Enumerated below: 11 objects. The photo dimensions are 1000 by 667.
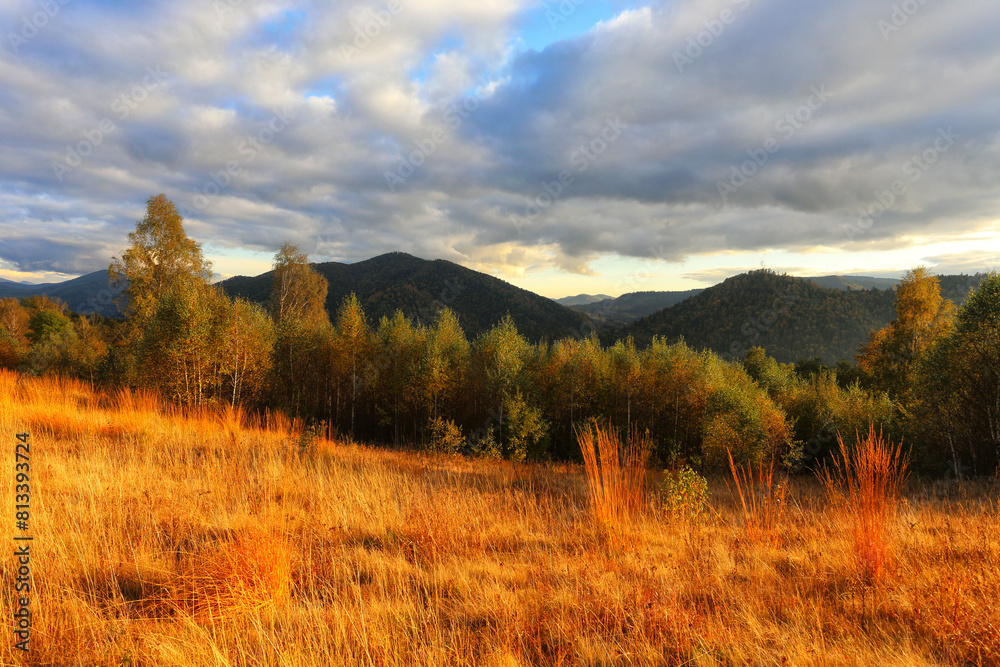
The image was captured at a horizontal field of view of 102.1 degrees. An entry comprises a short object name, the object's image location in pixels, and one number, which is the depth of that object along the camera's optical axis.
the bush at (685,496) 5.82
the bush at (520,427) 25.59
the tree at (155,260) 24.05
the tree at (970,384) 15.37
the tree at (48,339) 25.95
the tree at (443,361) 27.52
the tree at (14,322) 34.08
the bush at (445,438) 21.50
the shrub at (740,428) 22.20
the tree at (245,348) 20.45
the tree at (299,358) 29.33
